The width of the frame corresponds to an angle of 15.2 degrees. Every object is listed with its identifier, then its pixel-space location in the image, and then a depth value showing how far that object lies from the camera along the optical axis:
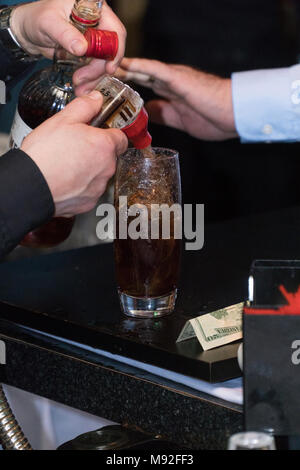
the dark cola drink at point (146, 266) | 1.00
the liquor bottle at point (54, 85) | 1.03
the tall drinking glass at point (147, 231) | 0.99
